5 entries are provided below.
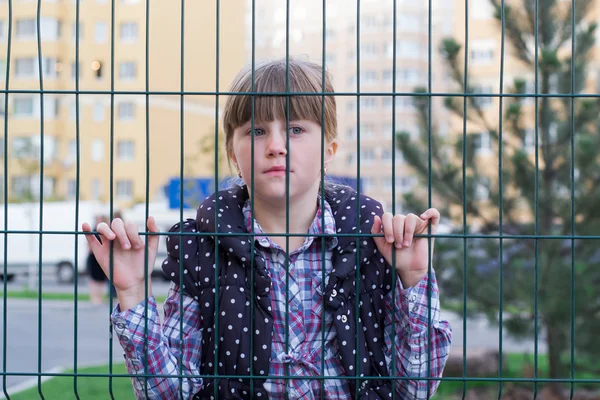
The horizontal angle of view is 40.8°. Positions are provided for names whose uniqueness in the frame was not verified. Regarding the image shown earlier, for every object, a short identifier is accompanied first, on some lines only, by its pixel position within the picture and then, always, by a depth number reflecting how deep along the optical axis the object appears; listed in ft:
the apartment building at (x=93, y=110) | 104.94
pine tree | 18.31
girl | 5.90
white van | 62.80
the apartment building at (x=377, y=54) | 94.27
